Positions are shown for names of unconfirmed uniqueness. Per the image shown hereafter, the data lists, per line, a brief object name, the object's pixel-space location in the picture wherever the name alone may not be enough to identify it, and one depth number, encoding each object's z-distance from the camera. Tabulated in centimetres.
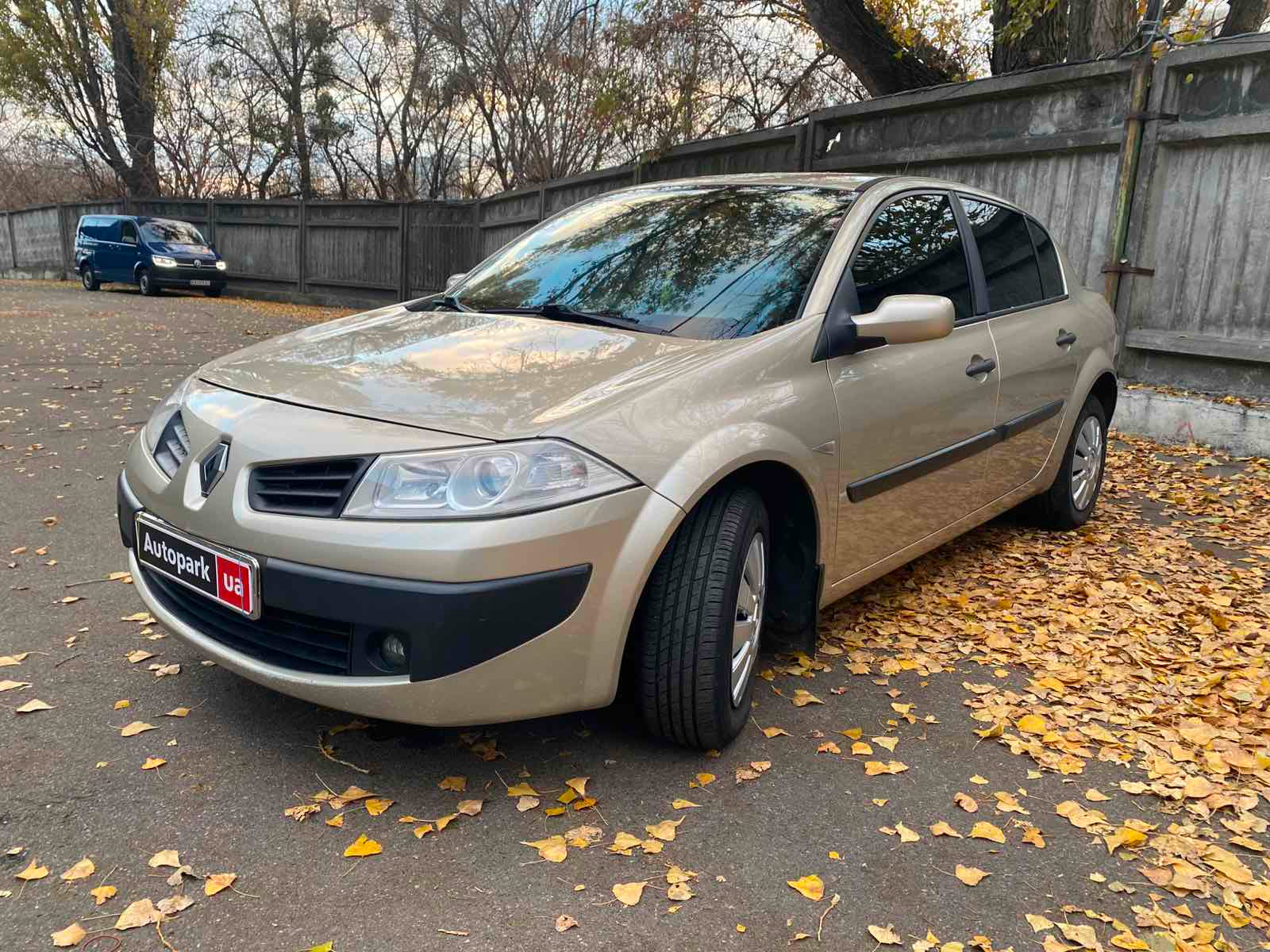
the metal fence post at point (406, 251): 1680
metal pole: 695
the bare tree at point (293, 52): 2295
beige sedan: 231
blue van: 2036
